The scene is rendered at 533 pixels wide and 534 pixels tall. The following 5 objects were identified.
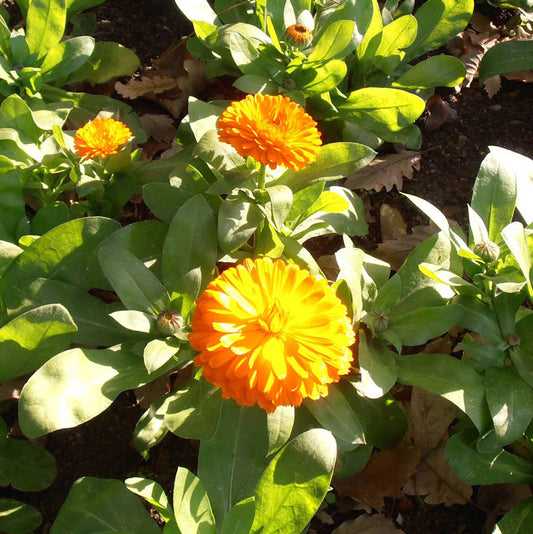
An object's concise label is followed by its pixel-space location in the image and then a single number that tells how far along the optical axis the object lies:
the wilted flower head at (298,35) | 0.43
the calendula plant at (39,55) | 0.48
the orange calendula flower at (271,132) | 0.36
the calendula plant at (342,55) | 0.46
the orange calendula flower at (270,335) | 0.30
